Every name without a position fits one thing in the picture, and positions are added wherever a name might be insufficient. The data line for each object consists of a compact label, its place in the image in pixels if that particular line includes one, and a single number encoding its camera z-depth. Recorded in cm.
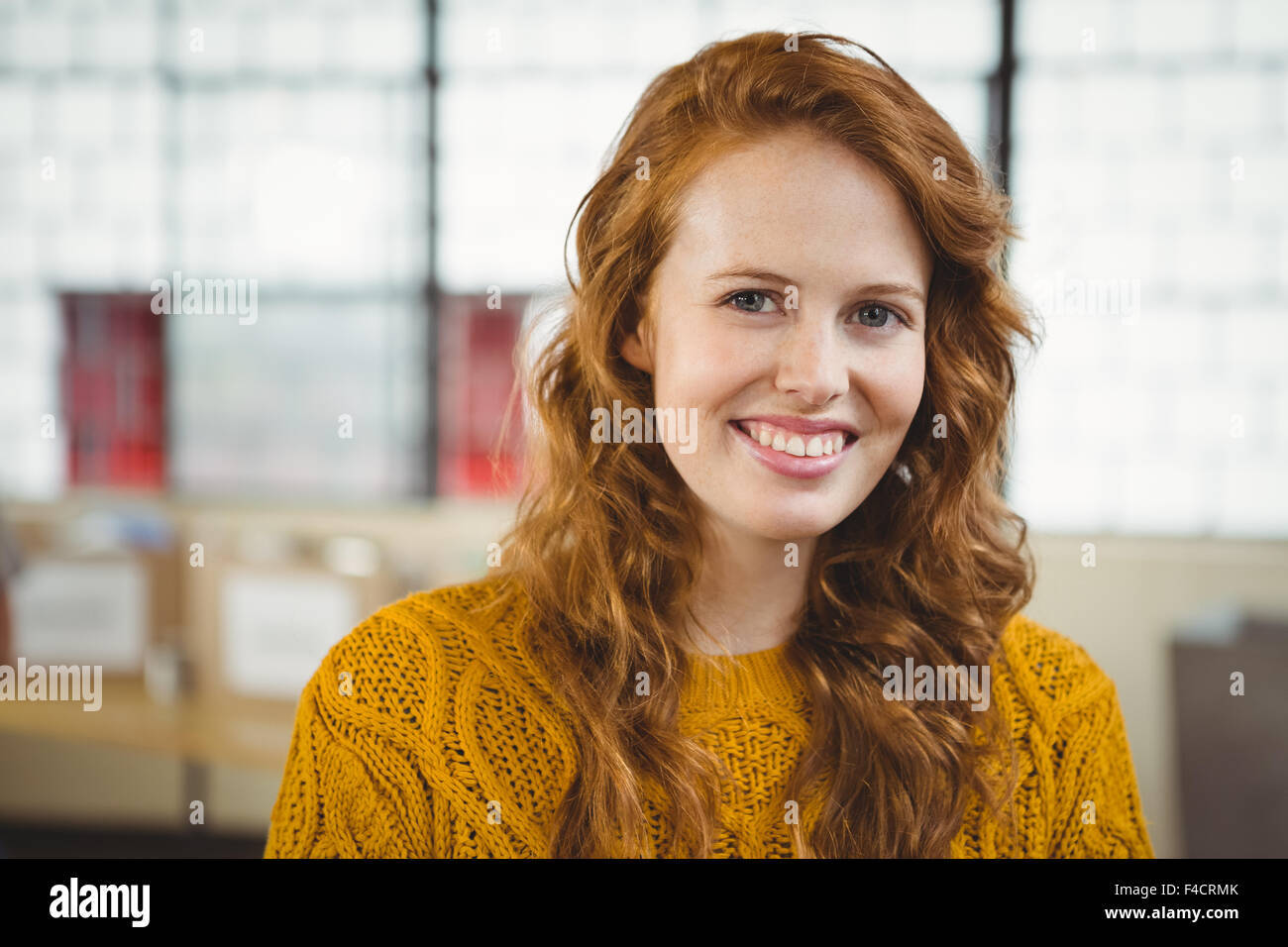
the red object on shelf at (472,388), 387
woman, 93
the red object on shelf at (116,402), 395
